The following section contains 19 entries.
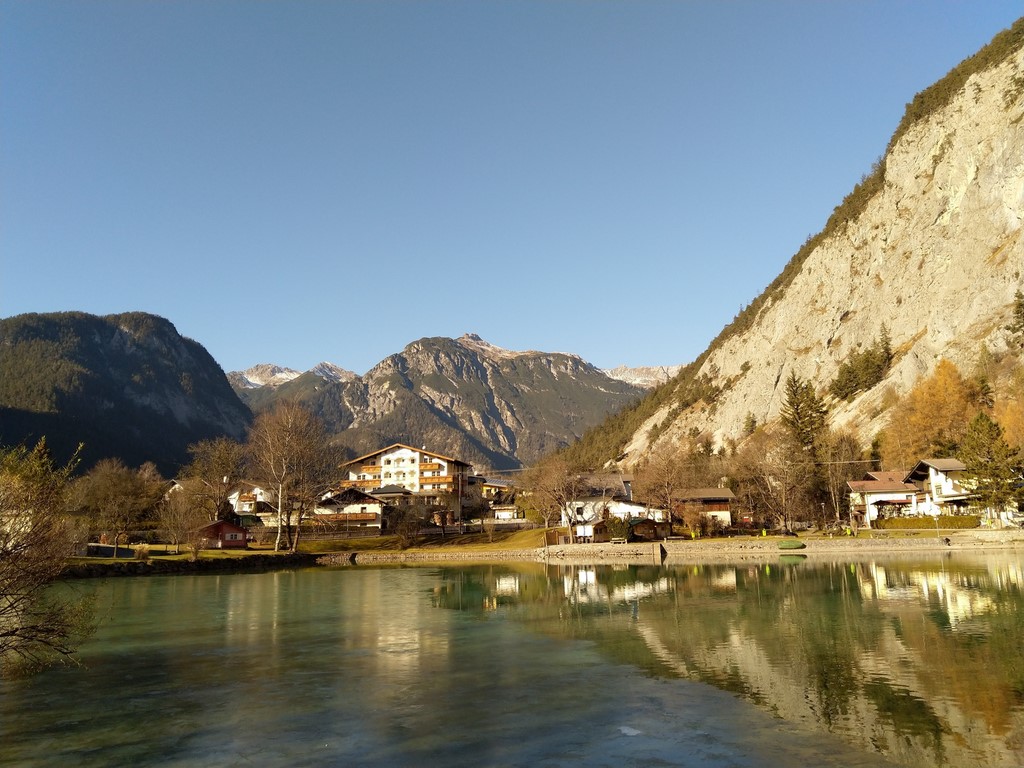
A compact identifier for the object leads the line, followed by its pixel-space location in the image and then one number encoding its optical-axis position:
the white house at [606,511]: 91.69
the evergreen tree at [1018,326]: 95.88
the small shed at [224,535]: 80.06
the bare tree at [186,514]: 73.88
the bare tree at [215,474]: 86.88
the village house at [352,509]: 102.56
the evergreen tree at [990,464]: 65.69
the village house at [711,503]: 91.81
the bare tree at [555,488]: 88.25
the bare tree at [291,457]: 75.94
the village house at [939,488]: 78.75
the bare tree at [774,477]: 85.50
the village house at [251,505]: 102.38
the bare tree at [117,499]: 84.69
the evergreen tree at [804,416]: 103.81
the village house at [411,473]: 128.12
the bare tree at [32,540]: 15.54
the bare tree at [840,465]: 89.06
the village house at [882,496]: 86.75
